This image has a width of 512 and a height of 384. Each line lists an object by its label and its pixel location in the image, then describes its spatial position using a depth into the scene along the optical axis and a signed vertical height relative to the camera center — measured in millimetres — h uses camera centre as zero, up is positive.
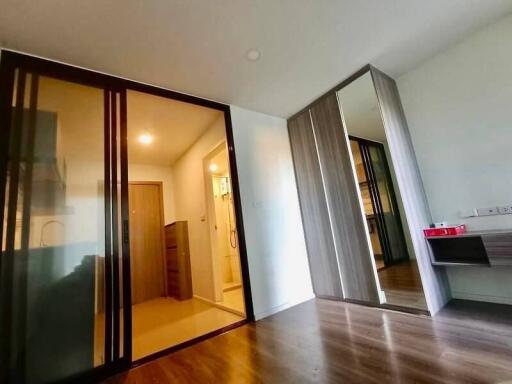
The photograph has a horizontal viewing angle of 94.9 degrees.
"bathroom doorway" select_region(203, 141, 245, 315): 3607 +92
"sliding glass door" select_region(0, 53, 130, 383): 1628 +195
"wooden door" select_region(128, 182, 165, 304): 4457 +76
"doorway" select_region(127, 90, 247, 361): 2816 +261
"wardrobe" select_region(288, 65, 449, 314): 2400 +220
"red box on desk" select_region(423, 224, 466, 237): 2199 -242
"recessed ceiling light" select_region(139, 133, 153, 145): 3593 +1642
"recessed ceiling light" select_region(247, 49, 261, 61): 2194 +1639
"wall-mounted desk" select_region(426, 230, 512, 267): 1920 -438
